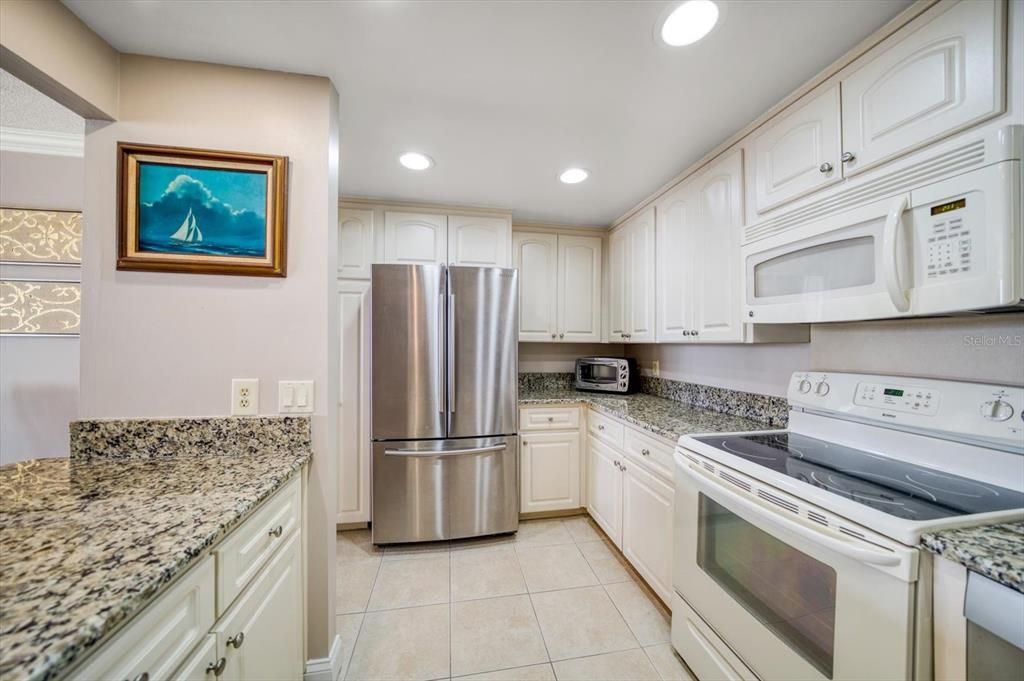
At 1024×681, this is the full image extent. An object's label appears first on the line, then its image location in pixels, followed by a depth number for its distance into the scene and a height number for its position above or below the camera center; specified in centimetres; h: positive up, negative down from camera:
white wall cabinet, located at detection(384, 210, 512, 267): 258 +74
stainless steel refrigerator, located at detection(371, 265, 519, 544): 221 -37
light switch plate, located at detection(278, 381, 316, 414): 133 -21
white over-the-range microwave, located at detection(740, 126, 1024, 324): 84 +27
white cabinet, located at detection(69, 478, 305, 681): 62 -61
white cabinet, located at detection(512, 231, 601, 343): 295 +46
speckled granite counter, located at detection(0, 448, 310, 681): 49 -40
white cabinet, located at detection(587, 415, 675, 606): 169 -90
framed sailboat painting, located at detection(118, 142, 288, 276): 125 +46
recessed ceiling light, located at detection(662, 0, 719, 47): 106 +98
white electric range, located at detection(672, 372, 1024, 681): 81 -47
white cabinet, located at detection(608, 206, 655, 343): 244 +45
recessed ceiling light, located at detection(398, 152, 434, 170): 194 +99
